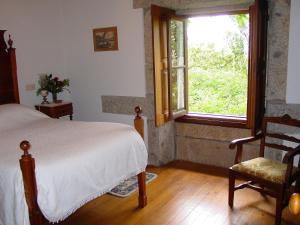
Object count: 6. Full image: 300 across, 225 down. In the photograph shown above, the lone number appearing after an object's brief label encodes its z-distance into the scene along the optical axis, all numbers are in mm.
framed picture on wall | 4179
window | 2971
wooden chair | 2521
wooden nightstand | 4148
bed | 1927
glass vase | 4328
